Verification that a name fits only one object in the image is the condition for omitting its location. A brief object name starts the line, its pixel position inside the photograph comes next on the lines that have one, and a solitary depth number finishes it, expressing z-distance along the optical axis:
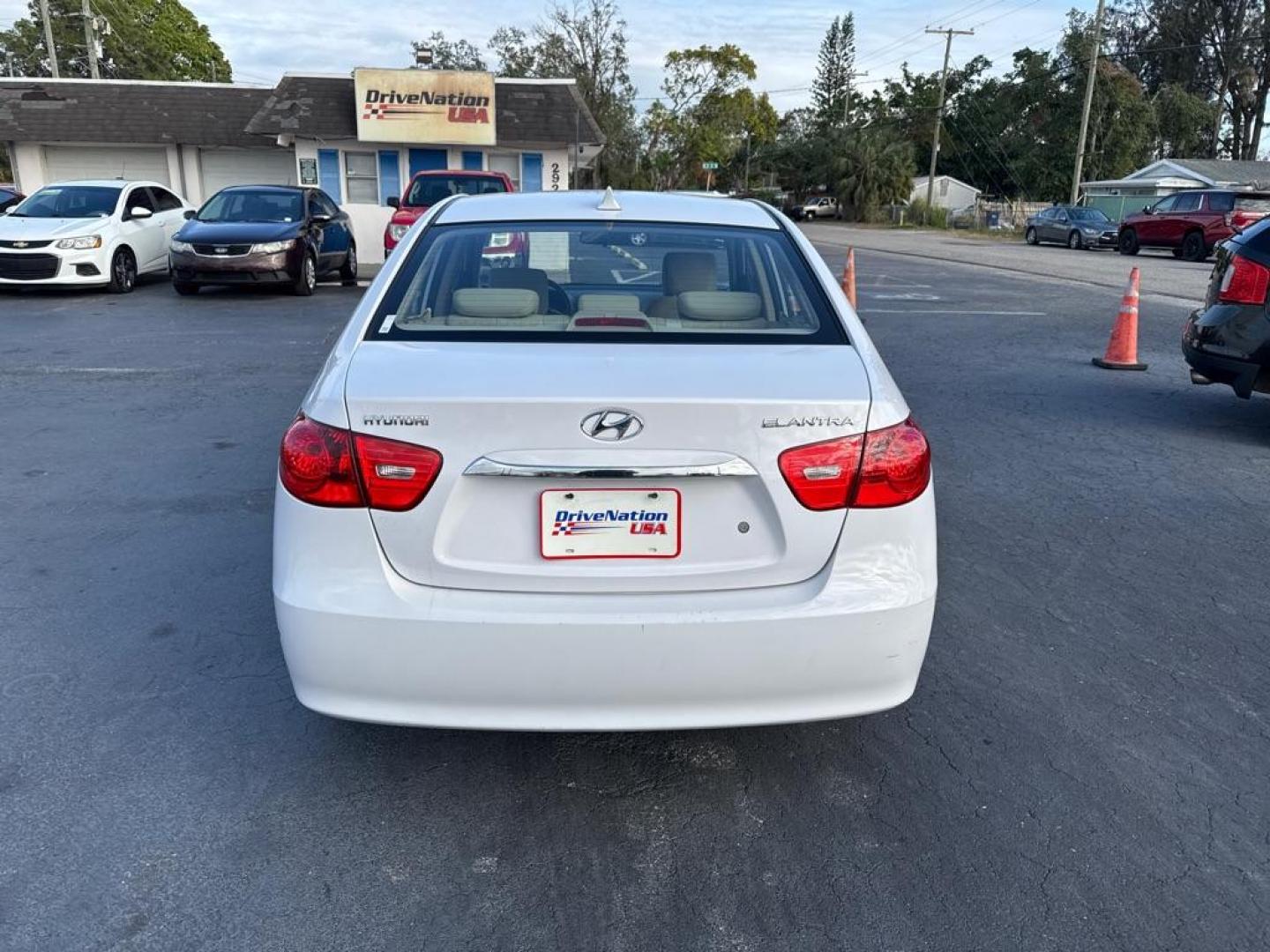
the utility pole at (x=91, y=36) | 35.00
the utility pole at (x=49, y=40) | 32.91
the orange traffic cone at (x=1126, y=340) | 9.38
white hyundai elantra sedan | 2.46
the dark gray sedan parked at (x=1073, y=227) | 32.19
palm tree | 64.50
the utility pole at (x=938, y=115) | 61.18
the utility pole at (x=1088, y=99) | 40.16
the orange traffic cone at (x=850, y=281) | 13.35
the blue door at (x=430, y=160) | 24.41
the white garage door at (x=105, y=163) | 26.75
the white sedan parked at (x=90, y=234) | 13.48
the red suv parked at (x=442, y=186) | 16.64
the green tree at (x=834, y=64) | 101.62
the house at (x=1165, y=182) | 47.34
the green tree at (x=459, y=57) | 62.75
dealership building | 23.45
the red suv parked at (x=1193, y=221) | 25.70
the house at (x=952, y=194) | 71.62
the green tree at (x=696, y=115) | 62.25
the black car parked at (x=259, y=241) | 13.66
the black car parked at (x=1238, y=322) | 6.45
